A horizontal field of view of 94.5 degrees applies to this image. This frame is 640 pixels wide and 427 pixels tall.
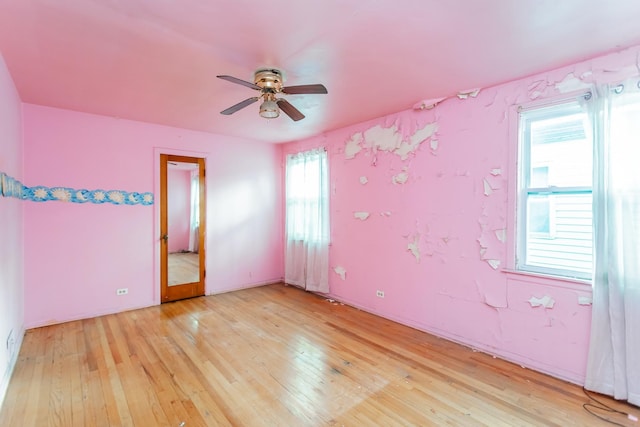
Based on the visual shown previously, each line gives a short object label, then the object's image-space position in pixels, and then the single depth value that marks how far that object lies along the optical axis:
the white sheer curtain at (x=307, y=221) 4.64
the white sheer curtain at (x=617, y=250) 2.14
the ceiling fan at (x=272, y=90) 2.37
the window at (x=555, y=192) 2.42
